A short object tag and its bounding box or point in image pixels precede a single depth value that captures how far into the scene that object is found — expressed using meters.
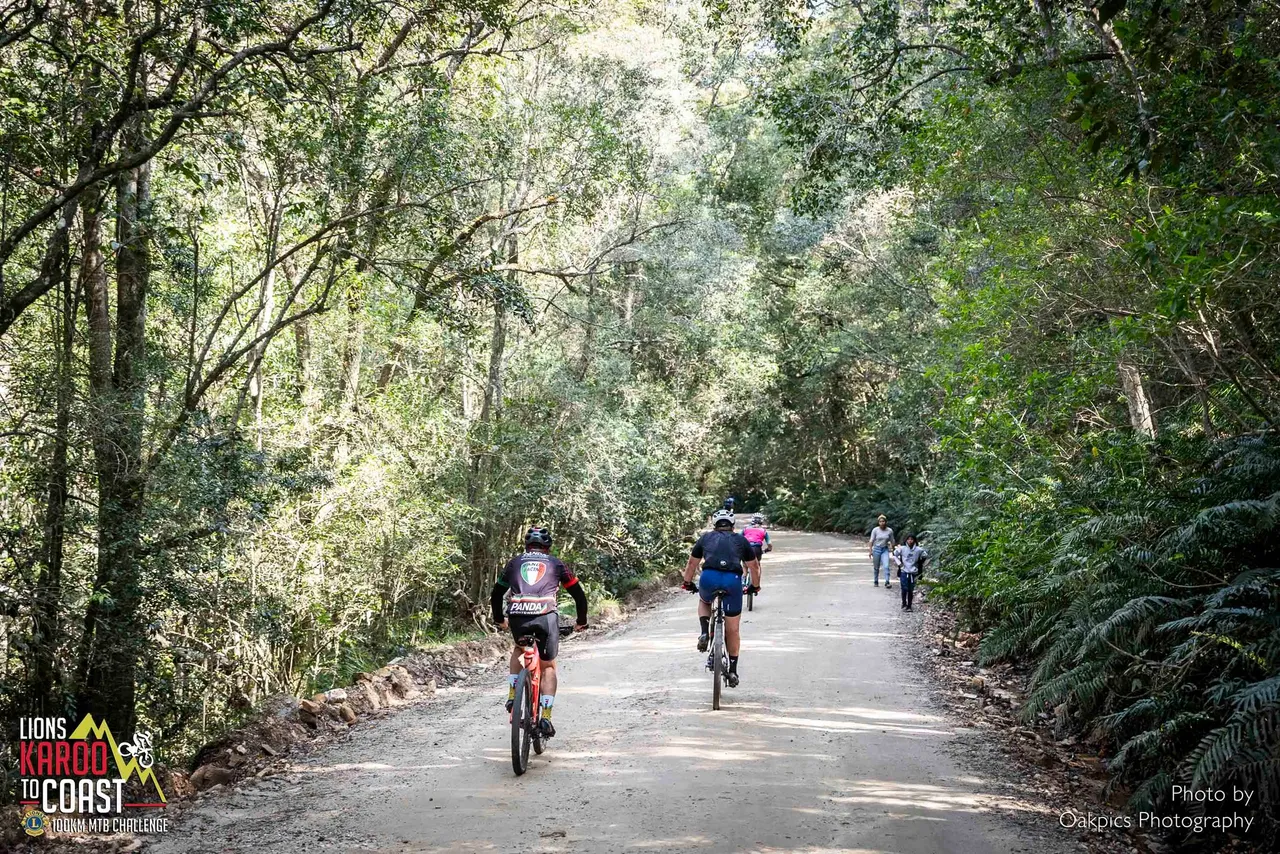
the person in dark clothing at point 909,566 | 17.86
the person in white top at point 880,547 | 22.09
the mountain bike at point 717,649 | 9.23
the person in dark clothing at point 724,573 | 9.55
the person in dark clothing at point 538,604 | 7.42
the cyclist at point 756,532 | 18.46
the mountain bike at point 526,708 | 6.97
